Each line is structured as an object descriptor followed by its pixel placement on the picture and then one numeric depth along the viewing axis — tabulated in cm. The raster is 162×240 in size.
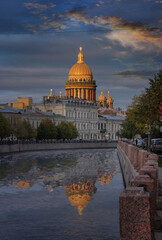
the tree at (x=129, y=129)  10575
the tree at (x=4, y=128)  9561
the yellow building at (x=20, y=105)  19400
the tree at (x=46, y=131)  13475
